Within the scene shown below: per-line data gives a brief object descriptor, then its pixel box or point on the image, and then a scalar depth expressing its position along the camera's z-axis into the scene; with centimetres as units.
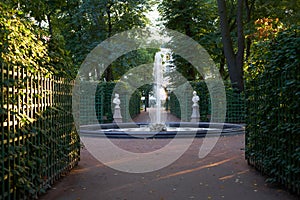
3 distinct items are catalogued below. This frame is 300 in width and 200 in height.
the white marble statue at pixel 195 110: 2175
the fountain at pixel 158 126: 1332
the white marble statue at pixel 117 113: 2197
